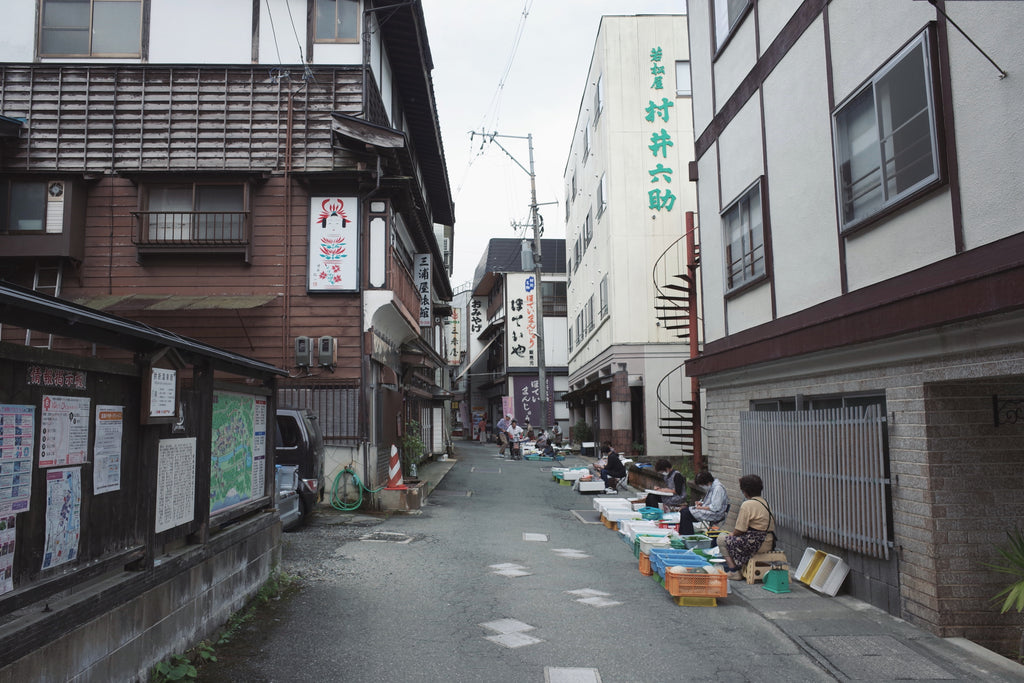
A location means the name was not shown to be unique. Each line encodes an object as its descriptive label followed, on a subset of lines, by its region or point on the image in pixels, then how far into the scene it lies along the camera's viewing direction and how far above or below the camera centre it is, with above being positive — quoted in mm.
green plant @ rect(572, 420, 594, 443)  34072 -999
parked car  12367 -559
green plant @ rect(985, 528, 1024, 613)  5465 -1288
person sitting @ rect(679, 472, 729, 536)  10336 -1453
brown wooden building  14734 +4865
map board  6418 -315
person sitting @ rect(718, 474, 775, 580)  8328 -1407
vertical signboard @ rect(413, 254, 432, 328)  20703 +3696
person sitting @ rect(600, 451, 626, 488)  18484 -1514
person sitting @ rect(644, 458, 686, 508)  12945 -1426
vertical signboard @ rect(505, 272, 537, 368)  45969 +5840
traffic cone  14722 -1222
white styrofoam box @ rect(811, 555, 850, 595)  7742 -1792
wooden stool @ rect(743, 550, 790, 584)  8414 -1794
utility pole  33562 +6893
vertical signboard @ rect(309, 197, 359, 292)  14961 +3493
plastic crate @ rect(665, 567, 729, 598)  7559 -1807
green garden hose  14292 -1532
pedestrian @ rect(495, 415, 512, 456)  34344 -1119
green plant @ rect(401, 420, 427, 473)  18250 -868
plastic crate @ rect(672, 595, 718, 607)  7555 -1983
